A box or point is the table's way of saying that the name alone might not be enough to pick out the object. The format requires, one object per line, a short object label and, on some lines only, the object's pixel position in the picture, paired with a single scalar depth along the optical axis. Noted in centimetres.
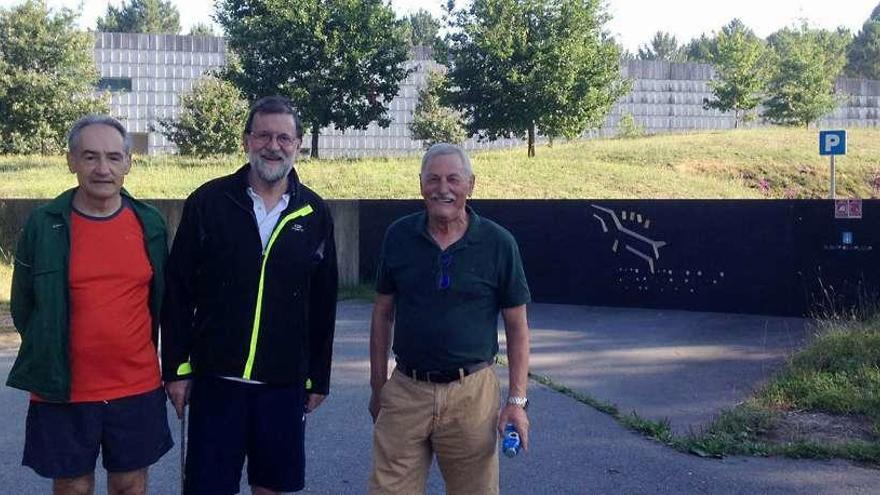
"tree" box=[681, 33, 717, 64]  8819
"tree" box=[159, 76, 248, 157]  3712
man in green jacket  358
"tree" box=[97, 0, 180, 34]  10181
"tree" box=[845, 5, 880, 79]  9500
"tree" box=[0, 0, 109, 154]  3117
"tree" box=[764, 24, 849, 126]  4197
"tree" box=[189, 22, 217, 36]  9662
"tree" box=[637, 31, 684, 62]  11852
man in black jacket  369
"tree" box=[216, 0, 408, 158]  2825
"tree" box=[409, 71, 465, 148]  4381
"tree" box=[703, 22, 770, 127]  4222
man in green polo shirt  367
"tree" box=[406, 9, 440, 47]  9625
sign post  1384
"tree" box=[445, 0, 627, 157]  2845
